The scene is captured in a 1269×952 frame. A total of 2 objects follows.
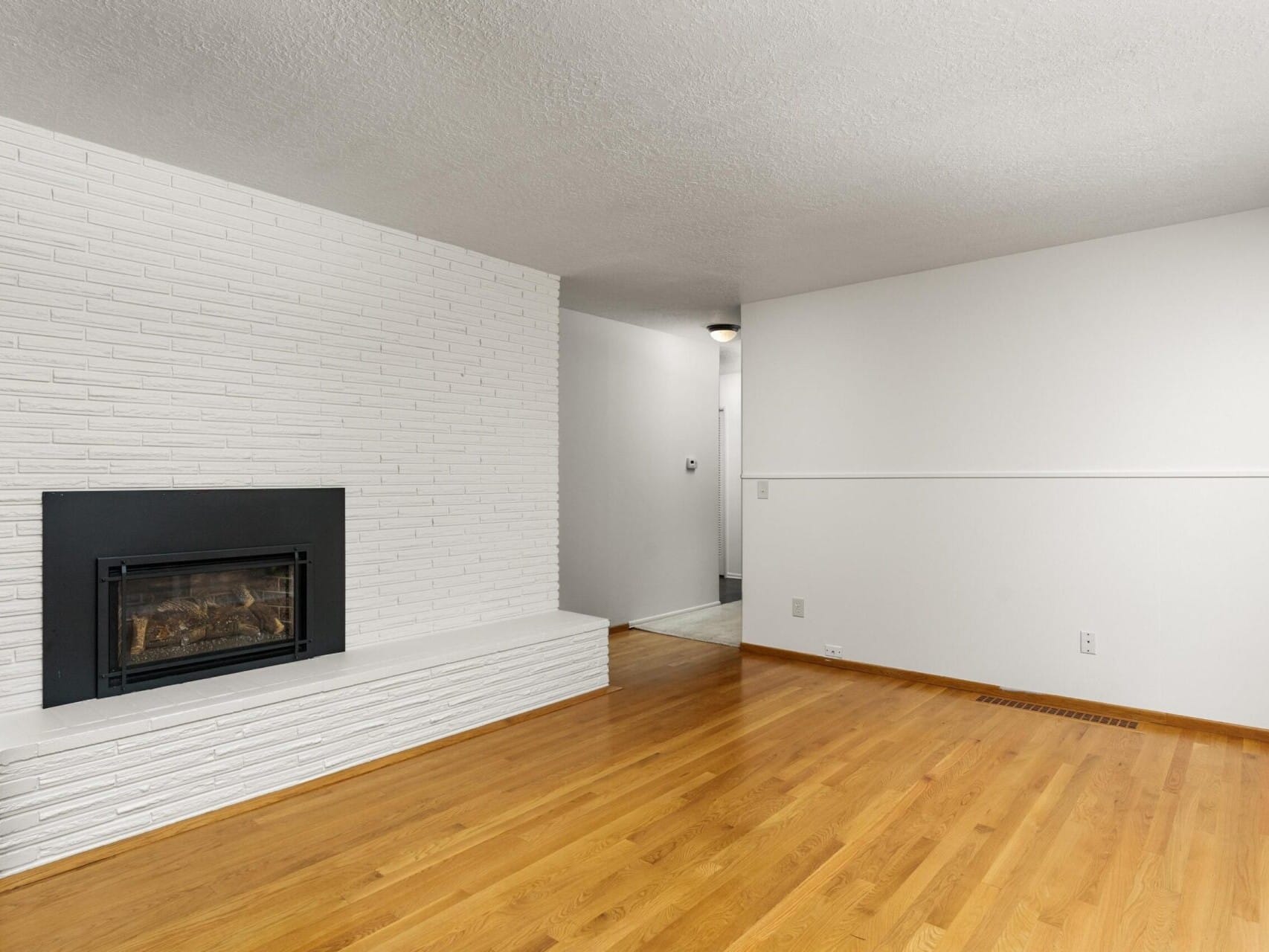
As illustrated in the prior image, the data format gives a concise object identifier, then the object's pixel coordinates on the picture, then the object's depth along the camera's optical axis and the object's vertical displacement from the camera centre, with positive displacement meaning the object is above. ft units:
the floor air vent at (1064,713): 12.50 -4.05
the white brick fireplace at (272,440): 8.80 +0.52
